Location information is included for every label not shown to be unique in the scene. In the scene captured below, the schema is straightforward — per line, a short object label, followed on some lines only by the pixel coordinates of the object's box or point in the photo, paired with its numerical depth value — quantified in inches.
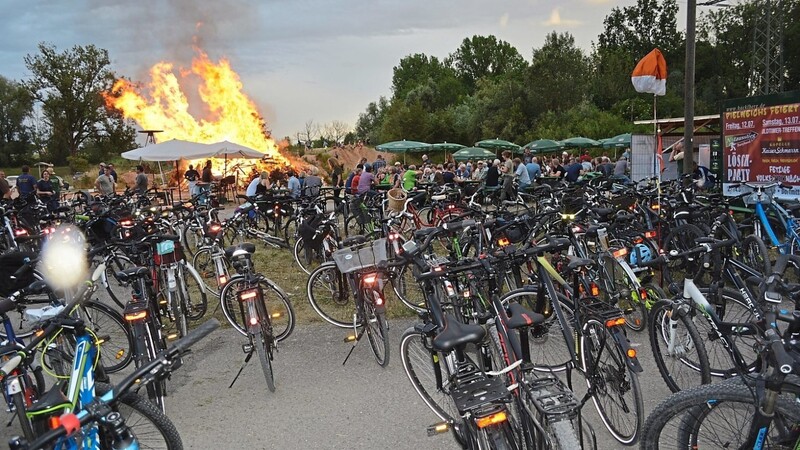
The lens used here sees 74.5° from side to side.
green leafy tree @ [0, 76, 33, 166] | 2007.9
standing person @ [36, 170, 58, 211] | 538.4
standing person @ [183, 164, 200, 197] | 727.1
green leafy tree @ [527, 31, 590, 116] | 1750.7
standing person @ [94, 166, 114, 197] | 607.6
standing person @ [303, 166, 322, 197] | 472.6
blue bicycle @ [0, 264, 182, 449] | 95.7
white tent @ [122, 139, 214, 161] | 637.9
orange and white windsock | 336.2
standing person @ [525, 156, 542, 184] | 602.9
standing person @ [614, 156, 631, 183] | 603.4
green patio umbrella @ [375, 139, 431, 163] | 971.6
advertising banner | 293.9
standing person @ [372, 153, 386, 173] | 941.2
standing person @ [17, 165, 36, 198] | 555.5
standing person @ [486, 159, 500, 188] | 516.1
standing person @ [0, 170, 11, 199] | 505.7
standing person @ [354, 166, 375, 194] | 452.1
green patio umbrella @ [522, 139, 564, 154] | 1053.2
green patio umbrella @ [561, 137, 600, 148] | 1121.4
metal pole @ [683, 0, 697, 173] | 363.3
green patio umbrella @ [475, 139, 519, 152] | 1143.0
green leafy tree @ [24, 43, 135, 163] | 1695.4
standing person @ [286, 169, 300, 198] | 507.6
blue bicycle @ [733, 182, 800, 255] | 229.3
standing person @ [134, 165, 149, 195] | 614.9
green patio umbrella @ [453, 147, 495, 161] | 1064.8
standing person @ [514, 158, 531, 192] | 519.5
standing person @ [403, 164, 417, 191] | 519.6
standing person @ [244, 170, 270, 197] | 464.5
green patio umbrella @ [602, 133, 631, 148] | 1018.5
